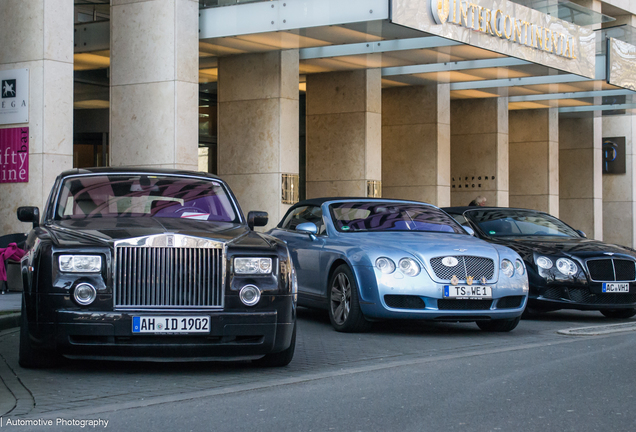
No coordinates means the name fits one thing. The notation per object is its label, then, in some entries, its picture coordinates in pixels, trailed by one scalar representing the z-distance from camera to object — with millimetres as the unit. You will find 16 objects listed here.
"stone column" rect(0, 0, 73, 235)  14523
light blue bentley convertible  8969
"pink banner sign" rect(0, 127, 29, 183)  14617
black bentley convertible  10711
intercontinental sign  16875
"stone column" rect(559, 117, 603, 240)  32781
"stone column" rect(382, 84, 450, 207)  25359
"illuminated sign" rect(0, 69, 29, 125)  14680
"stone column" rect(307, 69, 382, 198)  22266
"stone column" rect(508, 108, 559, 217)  30250
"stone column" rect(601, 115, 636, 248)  34938
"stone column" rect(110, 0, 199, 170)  16969
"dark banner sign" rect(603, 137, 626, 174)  34969
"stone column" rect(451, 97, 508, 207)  27859
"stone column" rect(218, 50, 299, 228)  19688
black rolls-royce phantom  6199
